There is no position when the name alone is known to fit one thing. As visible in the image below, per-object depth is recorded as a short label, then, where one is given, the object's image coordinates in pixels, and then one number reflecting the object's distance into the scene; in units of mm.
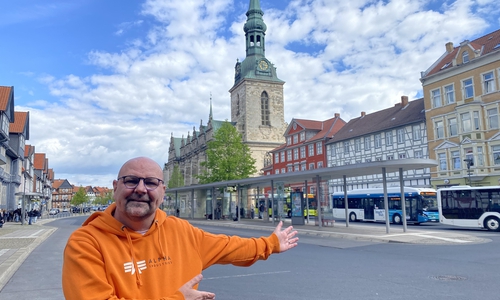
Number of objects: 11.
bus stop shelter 20562
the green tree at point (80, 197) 100500
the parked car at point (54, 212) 77288
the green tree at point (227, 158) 50000
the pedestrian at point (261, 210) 42219
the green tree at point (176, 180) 88312
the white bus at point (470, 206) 23594
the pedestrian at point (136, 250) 2395
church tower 74312
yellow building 35375
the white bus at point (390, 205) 30328
